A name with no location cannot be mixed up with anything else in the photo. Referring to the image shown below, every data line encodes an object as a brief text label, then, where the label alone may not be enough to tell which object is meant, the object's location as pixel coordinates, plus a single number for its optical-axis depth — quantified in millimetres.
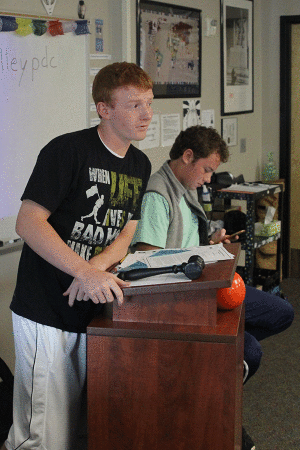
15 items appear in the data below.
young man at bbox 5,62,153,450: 1679
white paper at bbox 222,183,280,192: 4096
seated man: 2242
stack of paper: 1596
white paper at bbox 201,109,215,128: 4180
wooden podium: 1560
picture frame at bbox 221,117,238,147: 4469
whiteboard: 2418
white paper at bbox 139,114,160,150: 3624
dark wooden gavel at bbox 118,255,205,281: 1567
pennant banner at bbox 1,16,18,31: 2332
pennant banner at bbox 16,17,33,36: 2412
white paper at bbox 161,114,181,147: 3777
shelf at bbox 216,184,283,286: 3963
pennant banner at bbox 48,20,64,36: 2590
